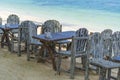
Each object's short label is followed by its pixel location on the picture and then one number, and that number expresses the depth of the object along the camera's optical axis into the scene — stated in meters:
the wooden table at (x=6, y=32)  7.51
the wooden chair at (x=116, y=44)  5.93
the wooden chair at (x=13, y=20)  8.23
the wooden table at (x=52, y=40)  6.14
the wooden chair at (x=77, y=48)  5.91
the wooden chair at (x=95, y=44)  6.08
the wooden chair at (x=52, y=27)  6.87
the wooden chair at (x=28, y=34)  6.88
